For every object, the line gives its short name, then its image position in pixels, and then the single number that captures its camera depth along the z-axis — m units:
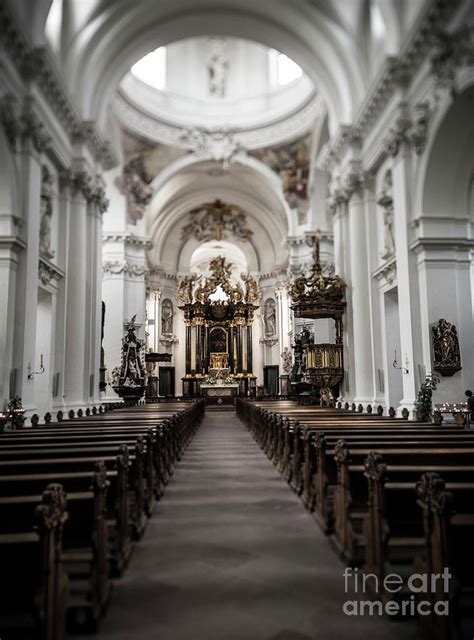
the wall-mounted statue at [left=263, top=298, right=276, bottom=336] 29.50
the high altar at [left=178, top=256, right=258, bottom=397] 29.20
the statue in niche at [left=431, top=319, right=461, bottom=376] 9.61
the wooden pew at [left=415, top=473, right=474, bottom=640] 2.34
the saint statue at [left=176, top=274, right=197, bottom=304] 29.03
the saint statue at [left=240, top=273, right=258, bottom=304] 28.80
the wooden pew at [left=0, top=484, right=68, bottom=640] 2.14
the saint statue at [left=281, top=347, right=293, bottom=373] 25.34
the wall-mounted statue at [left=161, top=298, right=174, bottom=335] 29.64
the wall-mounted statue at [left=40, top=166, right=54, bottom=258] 11.66
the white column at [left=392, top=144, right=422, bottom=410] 10.17
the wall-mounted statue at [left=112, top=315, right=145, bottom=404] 19.94
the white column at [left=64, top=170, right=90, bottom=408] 12.73
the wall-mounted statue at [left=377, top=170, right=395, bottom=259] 12.30
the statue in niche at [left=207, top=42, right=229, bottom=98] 24.67
